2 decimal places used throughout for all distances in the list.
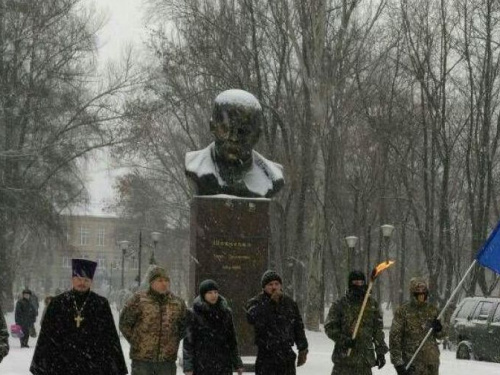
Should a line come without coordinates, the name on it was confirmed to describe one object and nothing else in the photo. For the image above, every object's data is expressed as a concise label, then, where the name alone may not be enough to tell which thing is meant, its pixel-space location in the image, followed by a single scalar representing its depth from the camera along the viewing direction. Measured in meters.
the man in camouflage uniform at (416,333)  9.27
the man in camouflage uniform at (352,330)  9.02
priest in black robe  7.41
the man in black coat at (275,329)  8.70
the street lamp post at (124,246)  39.34
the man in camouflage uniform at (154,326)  8.25
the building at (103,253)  50.53
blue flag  9.55
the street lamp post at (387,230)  28.77
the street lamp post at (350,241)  29.29
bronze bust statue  13.86
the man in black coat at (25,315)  23.00
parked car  20.65
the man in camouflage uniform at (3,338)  7.50
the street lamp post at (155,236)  35.78
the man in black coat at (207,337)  8.28
